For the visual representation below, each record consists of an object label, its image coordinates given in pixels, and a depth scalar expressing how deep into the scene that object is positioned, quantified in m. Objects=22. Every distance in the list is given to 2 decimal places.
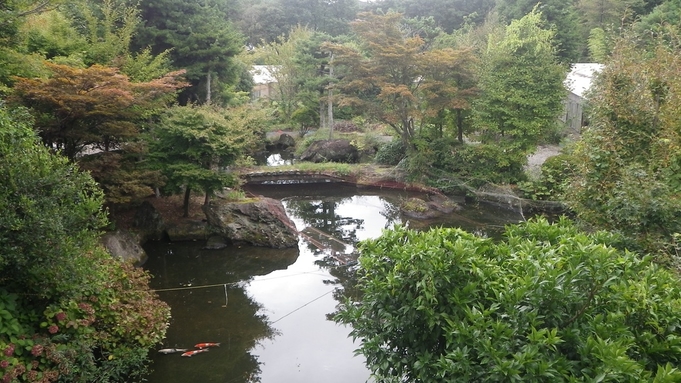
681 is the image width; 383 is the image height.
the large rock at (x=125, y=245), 9.34
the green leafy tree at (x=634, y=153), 5.39
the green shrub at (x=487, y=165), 14.63
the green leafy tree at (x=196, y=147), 10.79
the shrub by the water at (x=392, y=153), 18.09
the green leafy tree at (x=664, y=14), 19.02
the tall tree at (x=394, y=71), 14.83
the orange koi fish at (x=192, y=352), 6.67
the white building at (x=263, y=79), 25.50
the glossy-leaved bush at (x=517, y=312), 3.15
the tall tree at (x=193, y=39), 15.46
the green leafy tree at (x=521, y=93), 14.26
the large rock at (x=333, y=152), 19.55
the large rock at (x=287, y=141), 23.38
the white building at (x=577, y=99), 20.08
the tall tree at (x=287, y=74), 22.45
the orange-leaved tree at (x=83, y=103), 8.19
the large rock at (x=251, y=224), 11.24
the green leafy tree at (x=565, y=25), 23.98
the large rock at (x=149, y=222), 11.20
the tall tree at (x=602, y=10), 23.75
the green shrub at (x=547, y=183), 13.66
